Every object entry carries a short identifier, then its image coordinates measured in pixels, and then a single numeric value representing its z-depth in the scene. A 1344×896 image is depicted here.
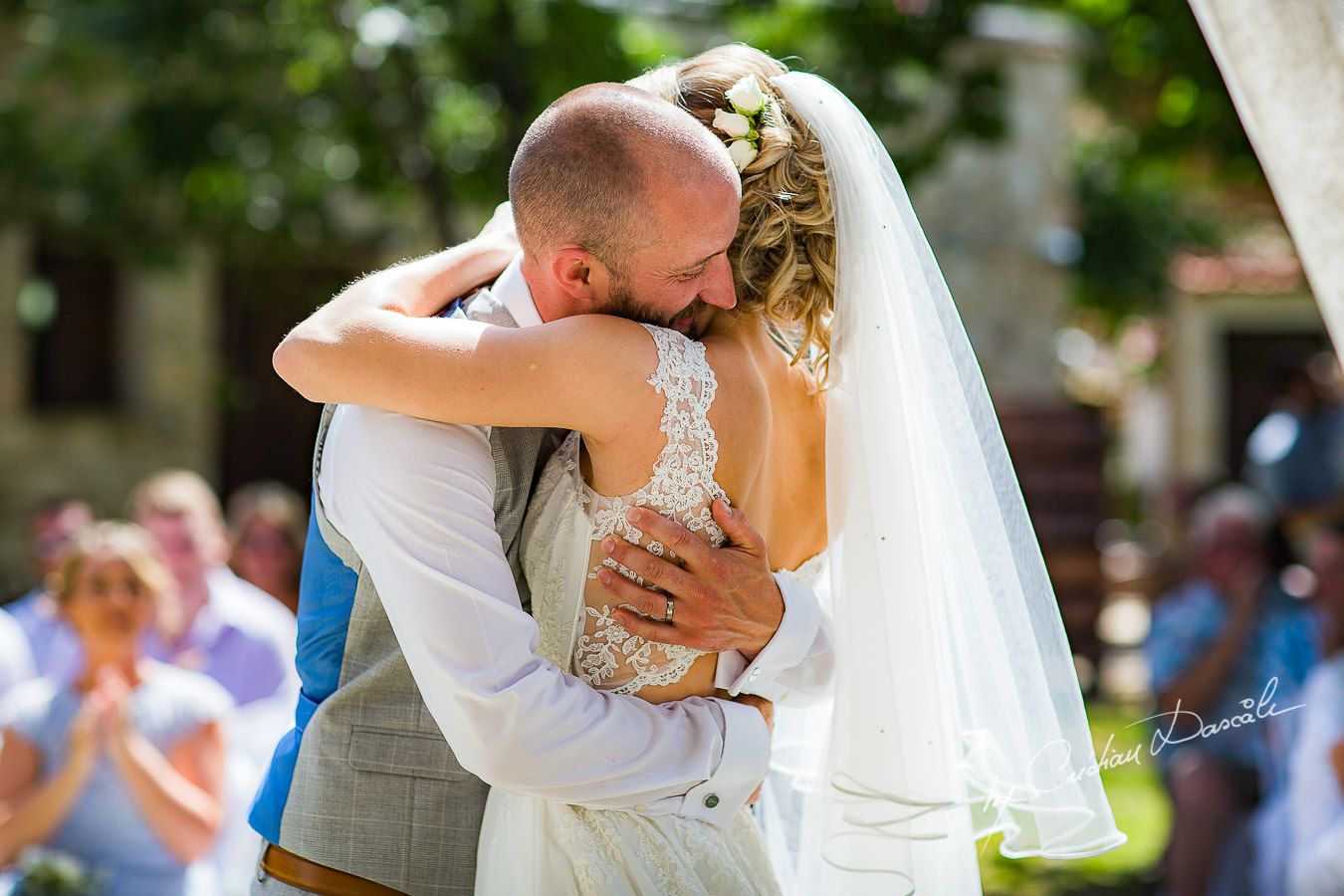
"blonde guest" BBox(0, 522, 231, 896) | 3.84
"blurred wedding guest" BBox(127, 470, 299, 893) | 4.67
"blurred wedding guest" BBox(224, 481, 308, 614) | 5.95
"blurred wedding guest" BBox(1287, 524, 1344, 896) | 3.50
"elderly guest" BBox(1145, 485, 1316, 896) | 4.56
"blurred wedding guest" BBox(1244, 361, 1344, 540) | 7.86
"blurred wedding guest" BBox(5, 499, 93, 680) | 5.06
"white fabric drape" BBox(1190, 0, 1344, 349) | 1.67
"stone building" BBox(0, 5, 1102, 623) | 10.51
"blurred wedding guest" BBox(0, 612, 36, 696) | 4.54
